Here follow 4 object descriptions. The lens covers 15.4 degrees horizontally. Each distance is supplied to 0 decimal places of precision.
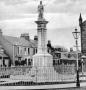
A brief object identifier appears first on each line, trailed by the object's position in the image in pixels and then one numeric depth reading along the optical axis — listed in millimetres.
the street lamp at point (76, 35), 26344
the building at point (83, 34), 79438
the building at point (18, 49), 68750
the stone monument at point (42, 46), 36094
